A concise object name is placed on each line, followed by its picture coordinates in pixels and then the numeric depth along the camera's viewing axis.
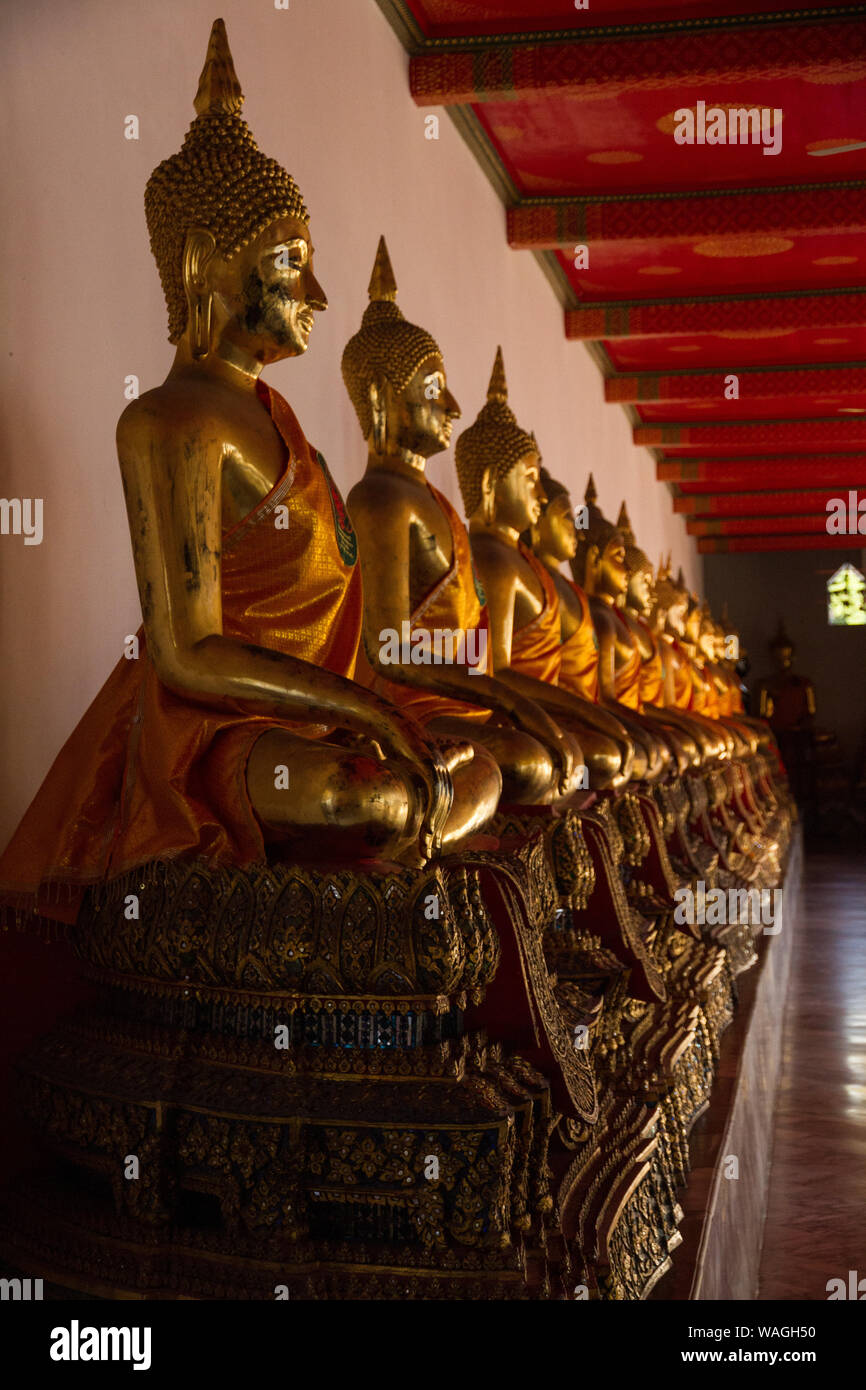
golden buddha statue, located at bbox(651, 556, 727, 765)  6.49
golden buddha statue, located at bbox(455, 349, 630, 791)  3.85
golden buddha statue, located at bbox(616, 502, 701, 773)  5.71
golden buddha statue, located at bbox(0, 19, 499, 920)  2.12
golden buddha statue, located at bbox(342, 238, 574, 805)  3.03
